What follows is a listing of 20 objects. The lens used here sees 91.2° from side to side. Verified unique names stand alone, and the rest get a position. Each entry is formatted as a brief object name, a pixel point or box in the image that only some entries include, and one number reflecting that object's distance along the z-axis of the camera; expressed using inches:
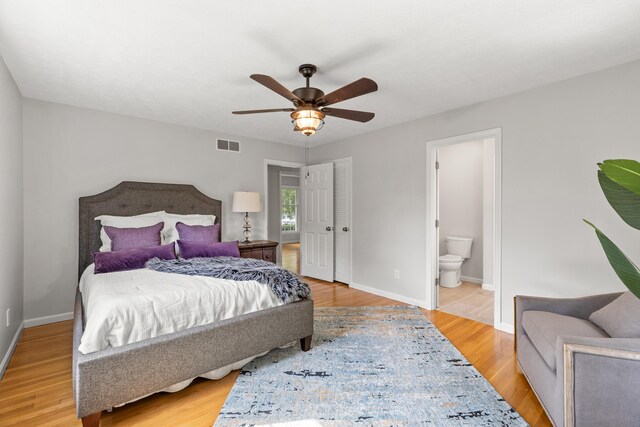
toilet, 191.3
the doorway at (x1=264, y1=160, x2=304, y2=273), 258.8
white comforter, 71.5
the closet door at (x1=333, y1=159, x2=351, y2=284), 198.4
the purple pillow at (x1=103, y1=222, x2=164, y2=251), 125.0
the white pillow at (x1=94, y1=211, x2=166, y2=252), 130.9
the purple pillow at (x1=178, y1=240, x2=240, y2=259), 133.0
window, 419.8
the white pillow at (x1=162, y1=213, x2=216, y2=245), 144.9
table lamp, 177.3
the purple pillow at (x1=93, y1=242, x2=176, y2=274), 111.4
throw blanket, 98.7
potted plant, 36.2
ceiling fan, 85.1
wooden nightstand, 170.1
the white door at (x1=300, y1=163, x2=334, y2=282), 206.5
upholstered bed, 66.2
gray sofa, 55.8
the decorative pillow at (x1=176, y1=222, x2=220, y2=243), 142.0
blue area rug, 73.6
